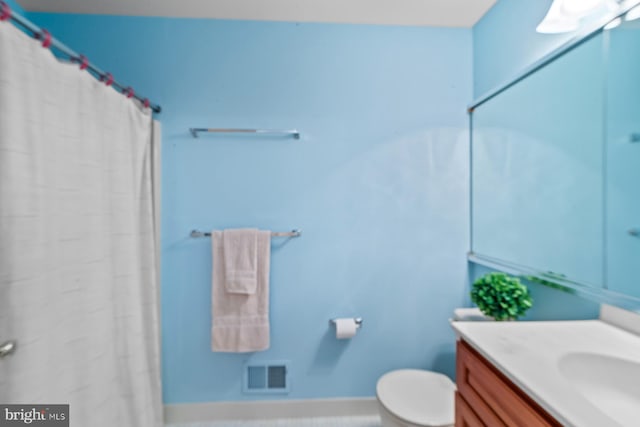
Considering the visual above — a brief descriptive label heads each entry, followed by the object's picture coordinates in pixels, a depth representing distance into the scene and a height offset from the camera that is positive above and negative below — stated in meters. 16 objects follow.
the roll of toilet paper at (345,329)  1.38 -0.69
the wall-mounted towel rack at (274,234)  1.41 -0.15
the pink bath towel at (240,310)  1.37 -0.58
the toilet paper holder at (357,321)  1.44 -0.68
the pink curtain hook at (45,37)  0.80 +0.57
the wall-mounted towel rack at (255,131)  1.38 +0.44
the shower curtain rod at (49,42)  0.69 +0.57
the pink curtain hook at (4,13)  0.67 +0.56
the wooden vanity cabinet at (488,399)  0.59 -0.55
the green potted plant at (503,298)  1.03 -0.40
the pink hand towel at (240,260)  1.37 -0.29
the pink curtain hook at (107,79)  1.05 +0.56
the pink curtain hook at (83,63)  0.94 +0.57
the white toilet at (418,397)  1.04 -0.91
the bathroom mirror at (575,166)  0.75 +0.14
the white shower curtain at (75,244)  0.72 -0.12
